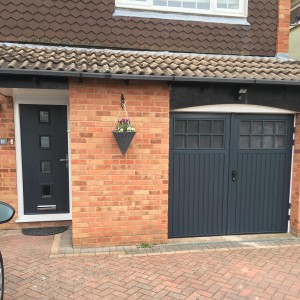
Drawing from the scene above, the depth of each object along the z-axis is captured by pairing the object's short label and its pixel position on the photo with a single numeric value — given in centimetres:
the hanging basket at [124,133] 442
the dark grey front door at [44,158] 551
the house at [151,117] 456
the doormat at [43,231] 528
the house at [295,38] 956
